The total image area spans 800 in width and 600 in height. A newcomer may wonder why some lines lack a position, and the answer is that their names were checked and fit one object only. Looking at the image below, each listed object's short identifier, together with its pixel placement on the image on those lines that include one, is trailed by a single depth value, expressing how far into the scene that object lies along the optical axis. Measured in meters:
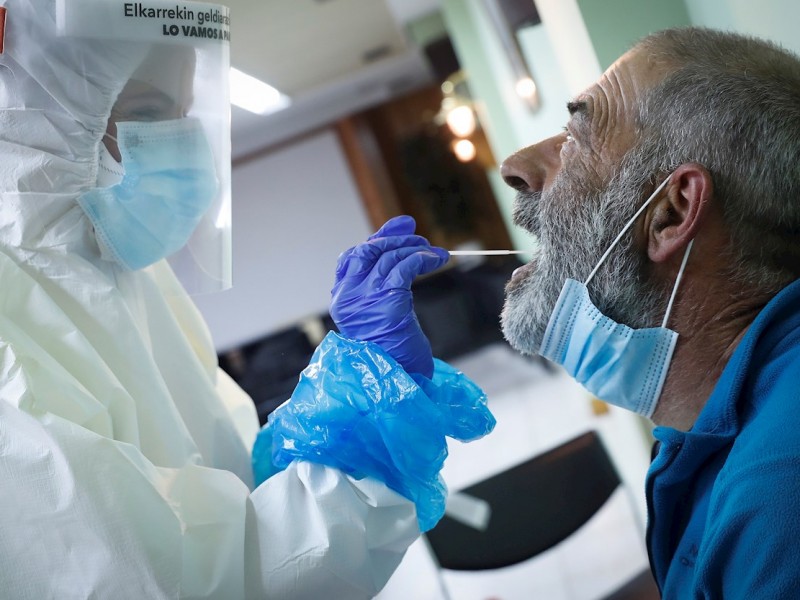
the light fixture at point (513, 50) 2.49
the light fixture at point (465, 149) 5.92
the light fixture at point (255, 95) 4.98
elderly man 0.97
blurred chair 2.23
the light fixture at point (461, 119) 5.61
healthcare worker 0.98
